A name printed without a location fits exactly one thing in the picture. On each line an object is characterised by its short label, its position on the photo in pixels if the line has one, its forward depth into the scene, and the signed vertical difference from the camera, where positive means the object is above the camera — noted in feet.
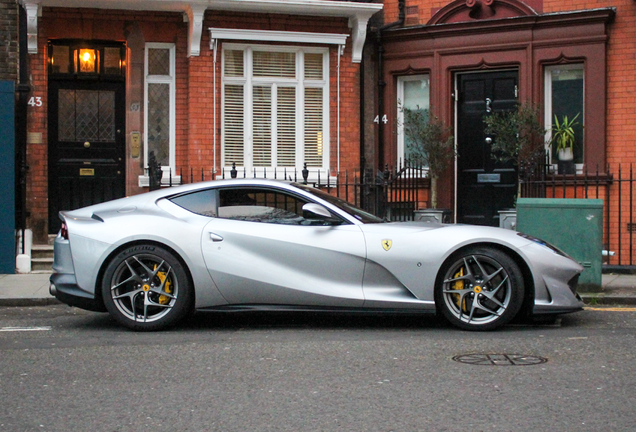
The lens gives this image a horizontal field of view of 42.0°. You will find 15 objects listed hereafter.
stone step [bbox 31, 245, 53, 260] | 39.96 -2.59
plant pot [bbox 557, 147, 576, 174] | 42.78 +1.85
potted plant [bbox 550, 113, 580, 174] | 42.60 +2.86
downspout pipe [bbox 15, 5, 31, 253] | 42.06 +5.50
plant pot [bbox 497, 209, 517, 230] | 41.16 -1.02
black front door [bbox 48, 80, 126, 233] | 43.24 +2.88
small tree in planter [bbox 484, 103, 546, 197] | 42.01 +3.19
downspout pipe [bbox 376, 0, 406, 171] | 47.44 +5.85
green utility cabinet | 30.14 -1.17
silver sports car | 22.79 -1.88
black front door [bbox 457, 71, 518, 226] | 45.03 +2.35
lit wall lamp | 43.88 +7.31
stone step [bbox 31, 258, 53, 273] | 38.63 -3.11
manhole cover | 18.94 -3.77
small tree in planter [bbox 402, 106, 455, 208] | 44.09 +3.00
